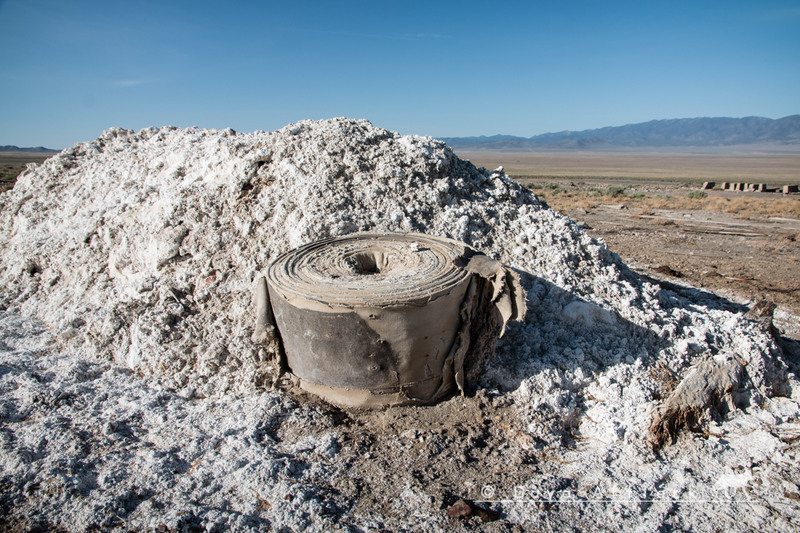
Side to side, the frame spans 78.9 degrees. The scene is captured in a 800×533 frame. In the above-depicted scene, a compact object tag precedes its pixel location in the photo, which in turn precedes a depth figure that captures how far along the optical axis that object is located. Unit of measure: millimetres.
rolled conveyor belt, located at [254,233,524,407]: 3326
